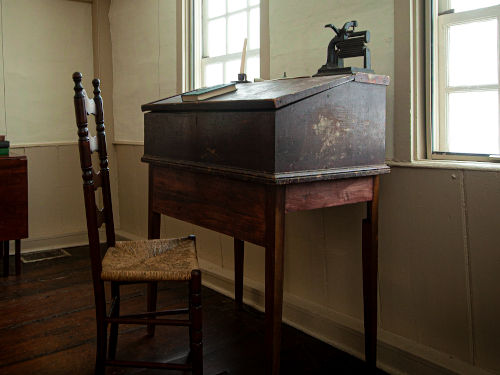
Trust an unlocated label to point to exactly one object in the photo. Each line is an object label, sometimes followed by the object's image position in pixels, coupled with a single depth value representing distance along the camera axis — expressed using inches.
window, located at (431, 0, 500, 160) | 80.0
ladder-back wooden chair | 75.8
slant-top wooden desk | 69.1
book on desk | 82.1
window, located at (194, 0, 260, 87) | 127.3
